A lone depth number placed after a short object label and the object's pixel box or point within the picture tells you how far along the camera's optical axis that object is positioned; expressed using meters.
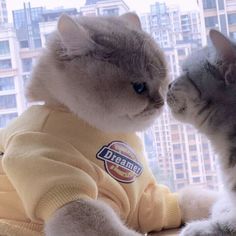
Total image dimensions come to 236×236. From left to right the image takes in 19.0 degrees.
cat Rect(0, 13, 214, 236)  0.53
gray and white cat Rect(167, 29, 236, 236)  0.52
